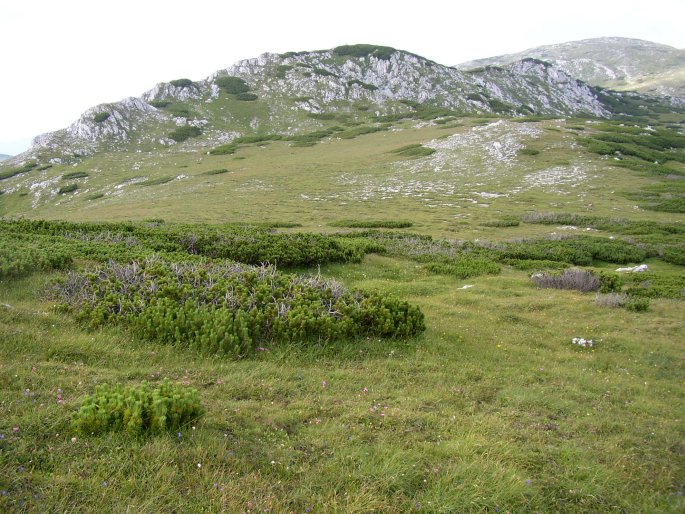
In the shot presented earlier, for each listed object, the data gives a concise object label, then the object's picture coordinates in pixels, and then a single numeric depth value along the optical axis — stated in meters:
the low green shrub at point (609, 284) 14.76
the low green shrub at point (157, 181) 58.31
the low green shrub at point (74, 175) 67.67
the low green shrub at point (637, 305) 12.45
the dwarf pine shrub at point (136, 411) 4.48
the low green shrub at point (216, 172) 59.94
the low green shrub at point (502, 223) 30.22
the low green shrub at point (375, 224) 30.05
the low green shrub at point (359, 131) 81.75
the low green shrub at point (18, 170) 75.00
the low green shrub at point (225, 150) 75.12
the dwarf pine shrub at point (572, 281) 15.23
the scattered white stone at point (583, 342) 9.90
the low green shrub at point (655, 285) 14.34
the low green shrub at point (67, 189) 62.22
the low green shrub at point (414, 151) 59.37
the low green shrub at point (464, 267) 17.25
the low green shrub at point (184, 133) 90.31
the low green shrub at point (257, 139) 82.45
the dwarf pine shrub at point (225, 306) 7.95
